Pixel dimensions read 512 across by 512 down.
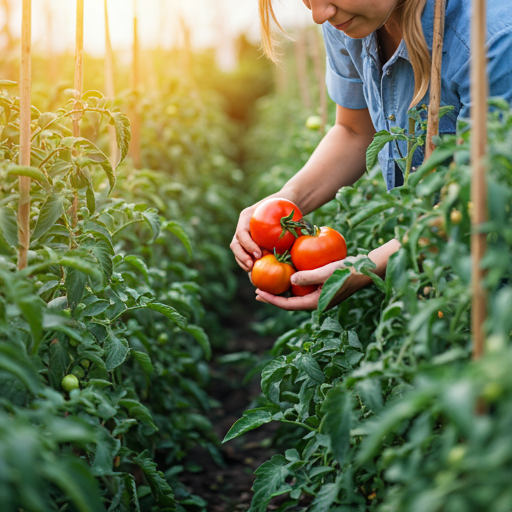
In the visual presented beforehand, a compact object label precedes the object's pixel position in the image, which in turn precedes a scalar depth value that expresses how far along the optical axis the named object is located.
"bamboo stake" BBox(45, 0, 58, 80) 6.09
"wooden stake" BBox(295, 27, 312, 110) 5.50
